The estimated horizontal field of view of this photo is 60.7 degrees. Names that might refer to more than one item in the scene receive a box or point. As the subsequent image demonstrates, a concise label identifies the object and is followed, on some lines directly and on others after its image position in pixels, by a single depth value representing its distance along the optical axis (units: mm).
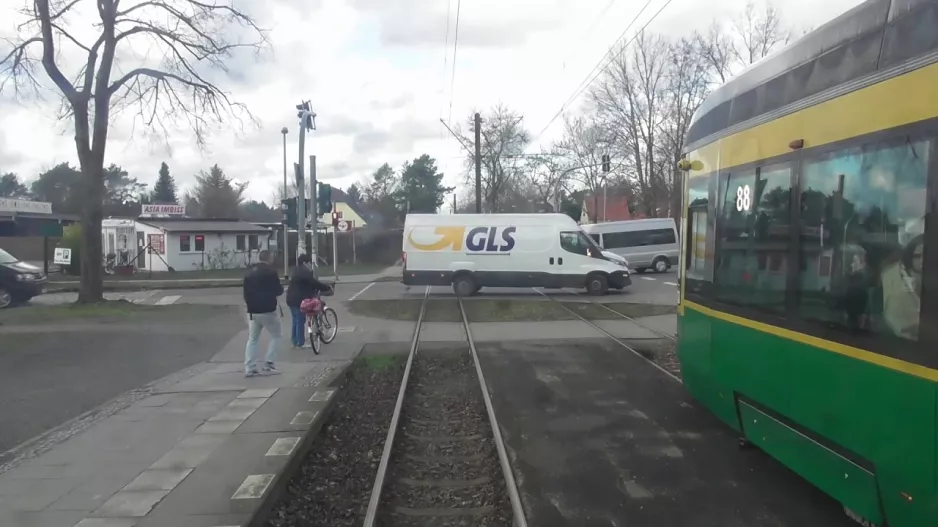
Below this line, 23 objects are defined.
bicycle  13172
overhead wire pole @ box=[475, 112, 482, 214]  41347
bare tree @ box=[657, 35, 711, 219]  48031
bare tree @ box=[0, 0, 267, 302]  20891
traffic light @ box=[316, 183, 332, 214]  21281
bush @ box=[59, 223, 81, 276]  39062
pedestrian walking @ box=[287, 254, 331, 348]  13234
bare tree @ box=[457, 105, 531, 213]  58312
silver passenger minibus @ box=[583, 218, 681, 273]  37188
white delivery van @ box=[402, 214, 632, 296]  24609
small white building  42938
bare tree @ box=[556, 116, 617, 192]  57972
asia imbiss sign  60688
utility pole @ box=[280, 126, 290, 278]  33109
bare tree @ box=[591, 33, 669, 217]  51438
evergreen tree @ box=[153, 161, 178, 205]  101288
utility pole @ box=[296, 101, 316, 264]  20094
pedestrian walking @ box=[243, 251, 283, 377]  10641
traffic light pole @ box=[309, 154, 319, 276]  21969
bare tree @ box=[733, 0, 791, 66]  43747
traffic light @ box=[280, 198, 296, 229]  22000
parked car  22281
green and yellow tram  3627
